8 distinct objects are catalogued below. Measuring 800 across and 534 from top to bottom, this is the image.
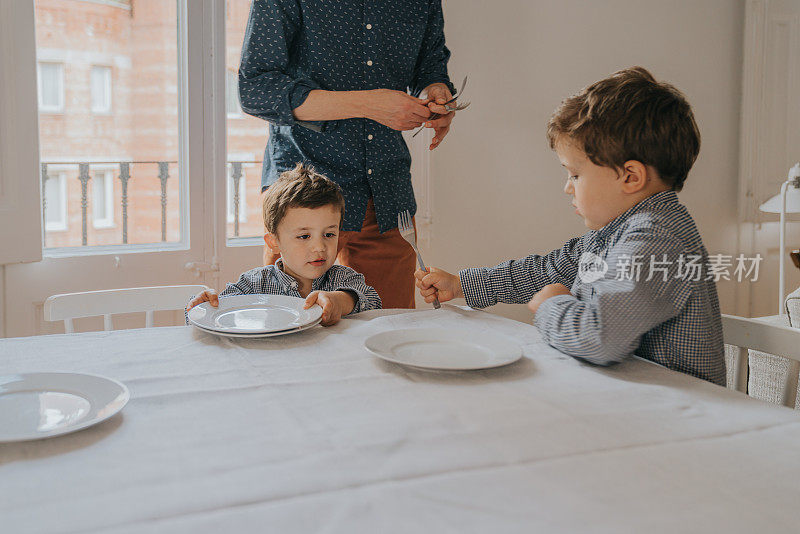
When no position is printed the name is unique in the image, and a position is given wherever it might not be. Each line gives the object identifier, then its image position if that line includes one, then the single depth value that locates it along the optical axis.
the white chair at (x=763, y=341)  1.10
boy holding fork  1.07
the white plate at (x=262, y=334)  1.19
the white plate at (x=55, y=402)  0.79
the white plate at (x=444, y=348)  1.07
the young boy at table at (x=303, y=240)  1.63
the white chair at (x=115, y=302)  1.50
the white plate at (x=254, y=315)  1.24
